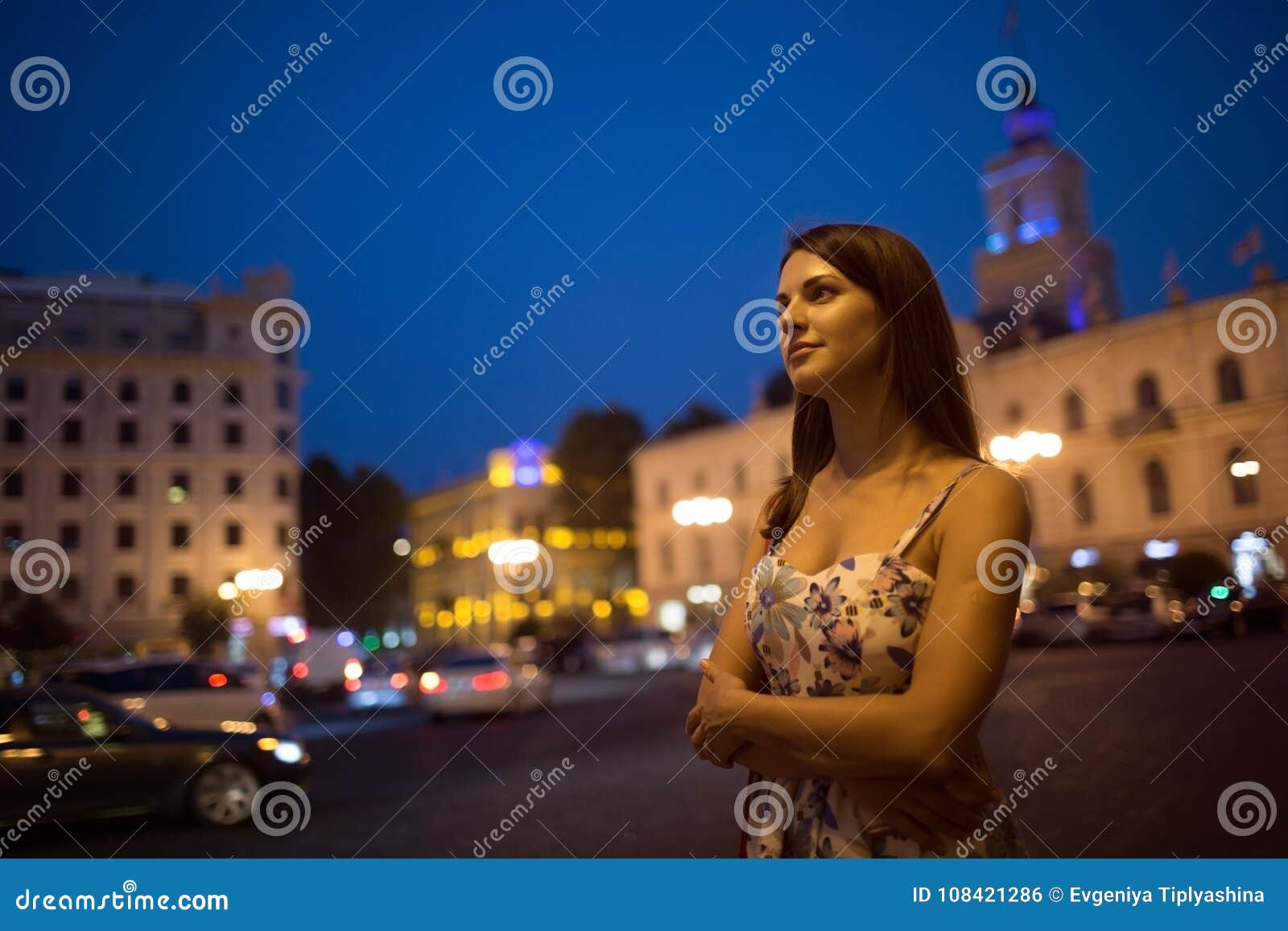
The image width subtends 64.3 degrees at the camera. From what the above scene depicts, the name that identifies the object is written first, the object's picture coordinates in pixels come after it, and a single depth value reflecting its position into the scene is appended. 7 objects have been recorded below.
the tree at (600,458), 32.78
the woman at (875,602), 1.30
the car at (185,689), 7.37
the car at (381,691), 17.52
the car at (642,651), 23.91
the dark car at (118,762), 5.23
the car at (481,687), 13.68
